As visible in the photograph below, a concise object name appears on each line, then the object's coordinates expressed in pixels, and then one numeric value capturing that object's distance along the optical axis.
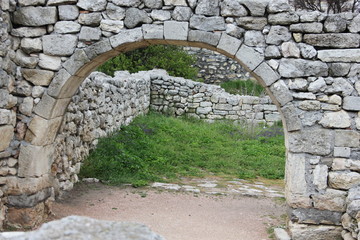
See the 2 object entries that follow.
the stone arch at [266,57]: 4.93
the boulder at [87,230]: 2.10
